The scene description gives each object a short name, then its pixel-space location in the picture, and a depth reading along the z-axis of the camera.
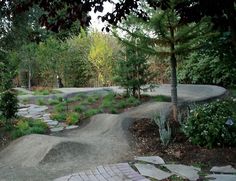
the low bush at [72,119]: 5.11
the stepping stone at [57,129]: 4.72
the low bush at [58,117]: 5.26
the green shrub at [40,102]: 6.50
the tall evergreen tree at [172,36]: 4.40
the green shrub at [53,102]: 6.51
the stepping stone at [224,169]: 2.96
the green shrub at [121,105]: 5.94
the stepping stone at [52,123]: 5.01
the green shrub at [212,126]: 3.49
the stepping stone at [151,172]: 2.84
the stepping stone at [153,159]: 3.22
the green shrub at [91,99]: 6.52
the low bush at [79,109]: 5.76
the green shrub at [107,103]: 6.01
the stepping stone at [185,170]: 2.84
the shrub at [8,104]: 4.64
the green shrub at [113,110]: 5.66
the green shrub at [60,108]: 5.82
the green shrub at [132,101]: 6.07
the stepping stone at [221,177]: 2.74
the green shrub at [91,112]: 5.41
